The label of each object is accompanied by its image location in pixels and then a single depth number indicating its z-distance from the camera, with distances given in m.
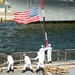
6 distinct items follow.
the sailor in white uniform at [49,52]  35.75
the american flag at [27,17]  35.69
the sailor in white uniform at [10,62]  32.79
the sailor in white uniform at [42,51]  33.64
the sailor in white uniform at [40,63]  32.16
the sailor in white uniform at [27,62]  32.12
